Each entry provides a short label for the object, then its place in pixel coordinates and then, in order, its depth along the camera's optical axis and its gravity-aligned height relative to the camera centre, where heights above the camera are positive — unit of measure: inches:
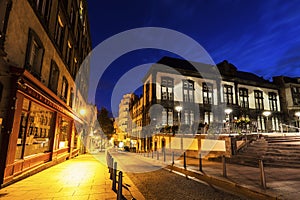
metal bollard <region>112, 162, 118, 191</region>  213.3 -68.8
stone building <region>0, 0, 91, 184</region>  229.5 +75.3
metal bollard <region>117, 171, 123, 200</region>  150.6 -55.9
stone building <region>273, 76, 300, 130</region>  1384.1 +279.7
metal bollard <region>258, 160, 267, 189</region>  233.0 -67.5
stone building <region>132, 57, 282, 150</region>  1187.9 +258.4
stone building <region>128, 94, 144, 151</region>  1485.6 +67.1
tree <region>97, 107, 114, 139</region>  1515.7 +55.4
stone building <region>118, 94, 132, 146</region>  2775.6 +205.7
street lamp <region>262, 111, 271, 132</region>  1322.5 +137.7
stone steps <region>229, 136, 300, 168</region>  414.0 -60.8
